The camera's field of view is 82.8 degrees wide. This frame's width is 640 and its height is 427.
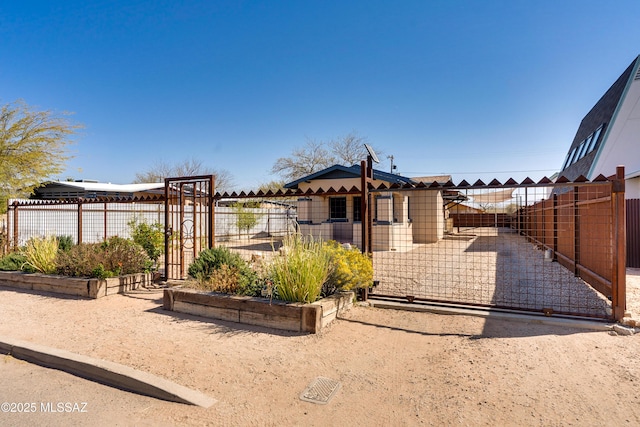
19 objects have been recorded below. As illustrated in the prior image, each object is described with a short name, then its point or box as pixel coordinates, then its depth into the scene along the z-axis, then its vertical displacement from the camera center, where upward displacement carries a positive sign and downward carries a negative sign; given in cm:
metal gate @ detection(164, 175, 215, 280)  721 +39
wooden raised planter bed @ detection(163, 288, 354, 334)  471 -128
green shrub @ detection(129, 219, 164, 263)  909 -53
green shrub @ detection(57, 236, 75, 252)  883 -57
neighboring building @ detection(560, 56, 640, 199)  1330 +331
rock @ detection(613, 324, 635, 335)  442 -140
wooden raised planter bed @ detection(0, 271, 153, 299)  675 -127
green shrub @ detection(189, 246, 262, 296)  554 -89
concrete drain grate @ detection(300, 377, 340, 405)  314 -156
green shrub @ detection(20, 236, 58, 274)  766 -78
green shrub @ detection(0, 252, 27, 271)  811 -96
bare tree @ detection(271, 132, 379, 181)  3659 +557
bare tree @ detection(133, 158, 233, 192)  4078 +469
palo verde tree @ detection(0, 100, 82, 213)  1427 +266
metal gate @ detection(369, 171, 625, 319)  492 -134
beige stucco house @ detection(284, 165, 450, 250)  1533 +24
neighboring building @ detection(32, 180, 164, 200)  2158 +177
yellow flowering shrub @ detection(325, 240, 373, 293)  561 -81
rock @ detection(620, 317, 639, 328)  457 -134
